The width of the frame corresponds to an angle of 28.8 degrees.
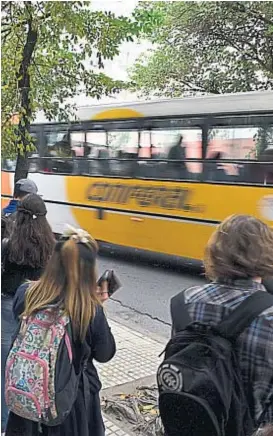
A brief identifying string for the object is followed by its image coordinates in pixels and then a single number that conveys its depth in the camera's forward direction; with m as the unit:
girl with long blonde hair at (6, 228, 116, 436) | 1.92
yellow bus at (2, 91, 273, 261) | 6.43
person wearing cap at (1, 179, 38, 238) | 3.58
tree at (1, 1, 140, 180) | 3.92
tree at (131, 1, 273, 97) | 8.35
